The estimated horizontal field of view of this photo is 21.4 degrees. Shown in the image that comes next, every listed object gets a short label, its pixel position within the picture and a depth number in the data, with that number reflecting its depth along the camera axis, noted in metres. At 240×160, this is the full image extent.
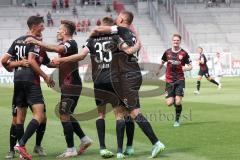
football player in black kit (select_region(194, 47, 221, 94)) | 31.75
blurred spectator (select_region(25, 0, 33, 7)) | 61.91
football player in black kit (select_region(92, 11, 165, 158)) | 10.47
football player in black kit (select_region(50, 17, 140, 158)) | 10.53
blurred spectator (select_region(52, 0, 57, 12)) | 62.11
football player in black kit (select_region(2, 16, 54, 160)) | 10.57
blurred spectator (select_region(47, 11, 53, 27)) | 59.09
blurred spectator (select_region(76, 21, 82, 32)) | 59.62
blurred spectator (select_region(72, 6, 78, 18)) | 61.36
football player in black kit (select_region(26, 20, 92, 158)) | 10.90
